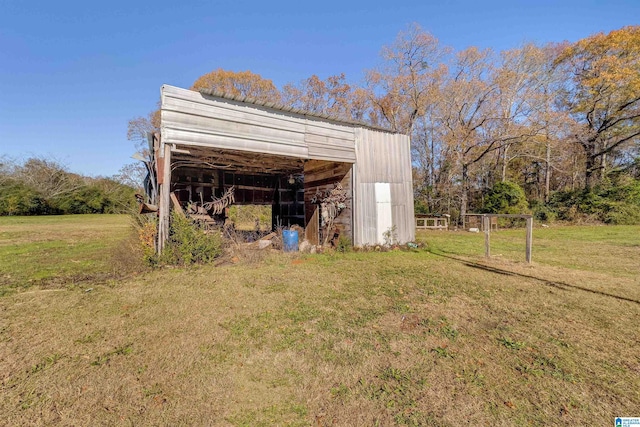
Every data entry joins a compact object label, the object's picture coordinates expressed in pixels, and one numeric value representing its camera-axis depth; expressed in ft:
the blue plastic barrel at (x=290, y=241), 27.22
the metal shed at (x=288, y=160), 19.60
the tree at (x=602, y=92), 54.08
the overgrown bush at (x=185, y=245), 19.69
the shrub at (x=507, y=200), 54.29
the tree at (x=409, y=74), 56.65
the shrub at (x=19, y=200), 80.23
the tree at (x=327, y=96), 73.92
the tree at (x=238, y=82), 71.20
